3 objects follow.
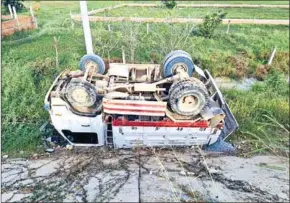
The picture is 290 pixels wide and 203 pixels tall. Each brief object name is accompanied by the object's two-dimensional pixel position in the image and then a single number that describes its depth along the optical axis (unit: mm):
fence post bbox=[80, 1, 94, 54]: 4708
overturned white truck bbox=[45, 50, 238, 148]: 3723
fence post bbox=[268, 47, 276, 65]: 6946
